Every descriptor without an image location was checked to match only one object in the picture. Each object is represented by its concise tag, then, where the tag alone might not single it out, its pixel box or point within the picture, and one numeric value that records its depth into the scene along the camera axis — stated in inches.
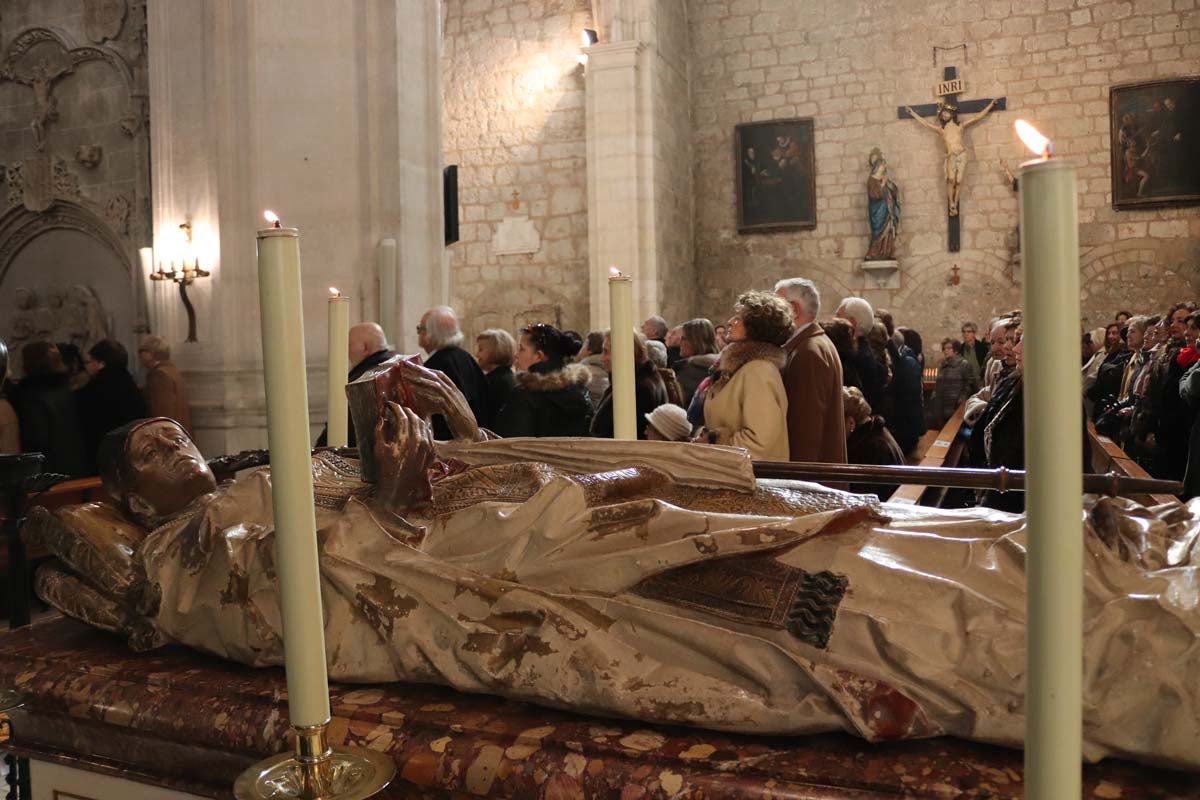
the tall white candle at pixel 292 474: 40.9
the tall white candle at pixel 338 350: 82.6
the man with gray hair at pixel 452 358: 182.7
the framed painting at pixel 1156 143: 470.6
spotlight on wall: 480.7
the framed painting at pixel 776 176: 523.2
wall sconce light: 234.4
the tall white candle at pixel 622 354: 84.5
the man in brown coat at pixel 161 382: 222.4
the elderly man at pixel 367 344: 179.6
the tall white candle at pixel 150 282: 249.6
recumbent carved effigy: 53.2
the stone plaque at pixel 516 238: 521.3
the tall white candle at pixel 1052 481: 26.9
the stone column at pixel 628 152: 474.6
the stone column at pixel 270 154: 225.5
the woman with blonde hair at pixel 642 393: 167.0
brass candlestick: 40.8
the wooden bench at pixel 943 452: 155.4
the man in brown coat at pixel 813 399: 144.2
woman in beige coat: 128.6
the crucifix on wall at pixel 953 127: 494.6
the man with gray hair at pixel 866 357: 213.2
